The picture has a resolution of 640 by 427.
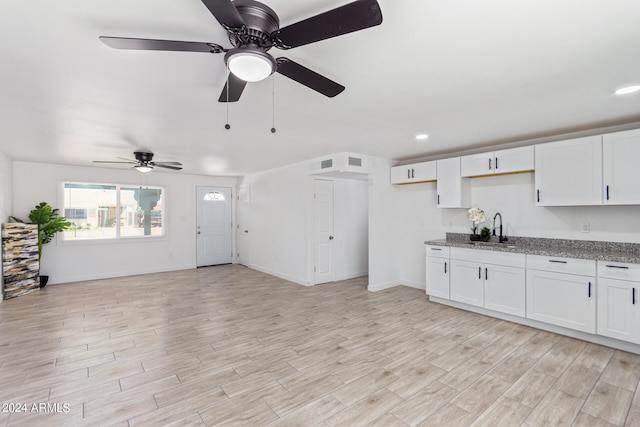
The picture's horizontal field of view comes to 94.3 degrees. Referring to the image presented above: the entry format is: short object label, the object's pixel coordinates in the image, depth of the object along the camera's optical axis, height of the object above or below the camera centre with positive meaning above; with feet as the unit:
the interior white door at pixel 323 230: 19.29 -1.21
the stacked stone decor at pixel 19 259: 16.53 -2.61
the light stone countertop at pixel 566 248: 10.44 -1.59
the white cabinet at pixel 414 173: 16.38 +2.23
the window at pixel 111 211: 21.11 +0.20
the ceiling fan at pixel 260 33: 3.93 +2.64
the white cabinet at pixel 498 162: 12.80 +2.23
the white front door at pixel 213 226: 26.07 -1.16
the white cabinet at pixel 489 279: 12.37 -3.08
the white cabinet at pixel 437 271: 14.82 -3.06
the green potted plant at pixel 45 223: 18.55 -0.57
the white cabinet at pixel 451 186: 15.14 +1.29
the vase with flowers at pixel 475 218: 14.49 -0.36
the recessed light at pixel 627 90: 8.12 +3.33
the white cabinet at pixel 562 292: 10.57 -3.11
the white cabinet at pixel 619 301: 9.69 -3.07
